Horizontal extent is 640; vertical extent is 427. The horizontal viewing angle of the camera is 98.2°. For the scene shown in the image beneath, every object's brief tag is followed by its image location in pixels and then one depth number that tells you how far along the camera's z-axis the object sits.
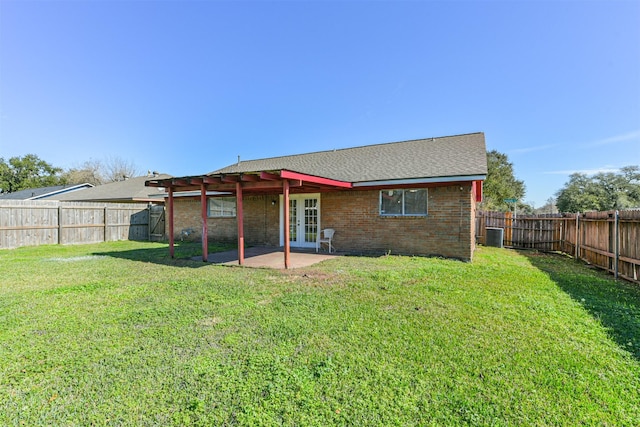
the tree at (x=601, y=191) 29.27
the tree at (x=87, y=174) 43.06
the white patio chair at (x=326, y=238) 10.76
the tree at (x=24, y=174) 38.56
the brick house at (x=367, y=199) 8.66
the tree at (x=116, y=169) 43.69
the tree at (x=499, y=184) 32.91
